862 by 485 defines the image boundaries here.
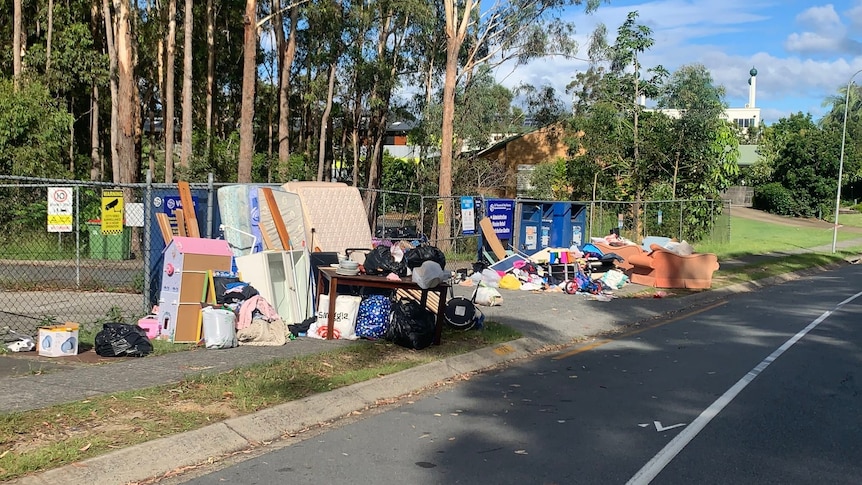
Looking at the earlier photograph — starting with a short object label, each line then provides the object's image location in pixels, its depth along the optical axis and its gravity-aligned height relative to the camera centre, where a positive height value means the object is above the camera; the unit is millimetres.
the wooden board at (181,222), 11617 -556
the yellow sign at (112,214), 11352 -456
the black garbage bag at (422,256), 10773 -885
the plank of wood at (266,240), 11320 -764
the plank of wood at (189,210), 11188 -360
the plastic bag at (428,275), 9383 -1003
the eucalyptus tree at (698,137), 35062 +3059
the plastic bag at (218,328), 8969 -1665
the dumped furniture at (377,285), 9547 -1164
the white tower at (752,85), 135375 +21245
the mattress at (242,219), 11445 -475
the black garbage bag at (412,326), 9297 -1624
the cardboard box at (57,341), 8258 -1732
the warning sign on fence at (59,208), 10531 -371
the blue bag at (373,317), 9898 -1624
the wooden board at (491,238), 19109 -1056
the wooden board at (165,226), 10969 -597
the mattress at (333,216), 12836 -441
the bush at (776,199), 62188 +526
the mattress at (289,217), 11512 -447
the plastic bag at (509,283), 16891 -1906
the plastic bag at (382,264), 10242 -963
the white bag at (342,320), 9898 -1680
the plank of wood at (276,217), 11500 -426
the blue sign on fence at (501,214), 19625 -463
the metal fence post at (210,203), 11320 -254
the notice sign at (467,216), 19047 -522
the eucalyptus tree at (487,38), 27922 +7503
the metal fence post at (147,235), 10234 -687
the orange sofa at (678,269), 18109 -1575
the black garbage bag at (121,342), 8320 -1734
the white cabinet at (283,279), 10180 -1218
